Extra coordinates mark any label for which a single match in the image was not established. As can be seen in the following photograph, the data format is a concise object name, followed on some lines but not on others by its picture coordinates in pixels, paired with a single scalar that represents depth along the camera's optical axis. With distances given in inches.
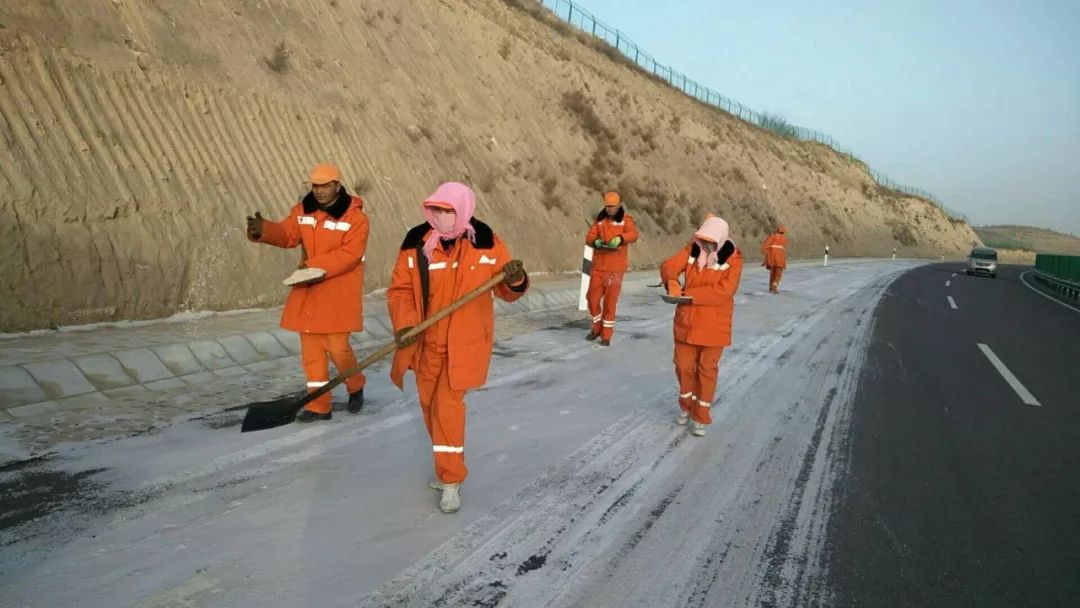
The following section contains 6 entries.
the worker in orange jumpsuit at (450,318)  164.9
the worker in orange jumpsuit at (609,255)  391.9
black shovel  181.0
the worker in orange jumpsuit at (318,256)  223.3
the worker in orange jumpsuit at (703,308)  232.2
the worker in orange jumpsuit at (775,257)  772.0
